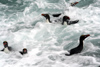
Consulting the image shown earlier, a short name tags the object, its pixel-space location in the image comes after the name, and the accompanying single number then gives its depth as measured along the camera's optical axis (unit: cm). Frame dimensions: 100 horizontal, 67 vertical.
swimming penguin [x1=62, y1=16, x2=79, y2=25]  1803
